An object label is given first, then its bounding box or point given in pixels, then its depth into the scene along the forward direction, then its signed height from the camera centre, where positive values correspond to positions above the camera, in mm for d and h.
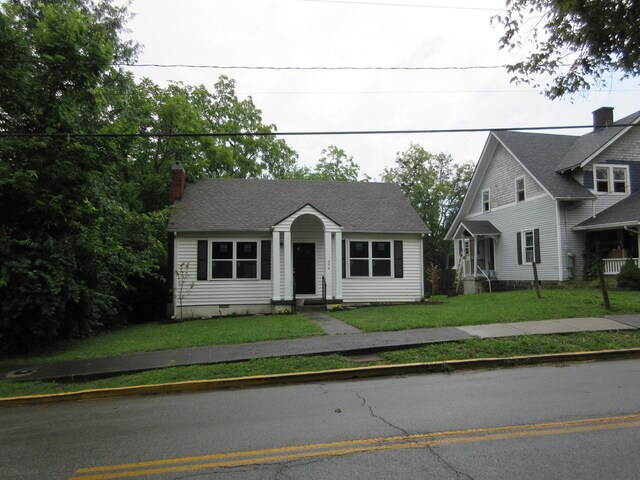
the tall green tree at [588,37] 8195 +4560
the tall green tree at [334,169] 38656 +9065
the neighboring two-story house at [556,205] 19984 +3115
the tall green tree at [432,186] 41219 +7912
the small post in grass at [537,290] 14657 -701
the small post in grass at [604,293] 11998 -646
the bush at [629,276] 16609 -271
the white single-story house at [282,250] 16469 +850
